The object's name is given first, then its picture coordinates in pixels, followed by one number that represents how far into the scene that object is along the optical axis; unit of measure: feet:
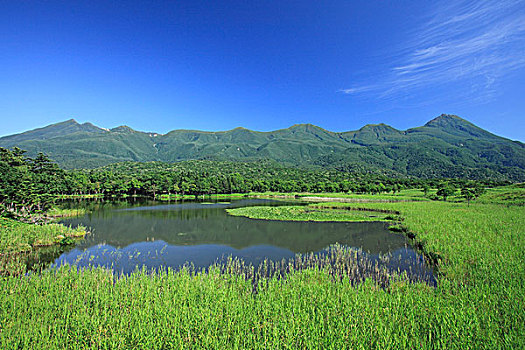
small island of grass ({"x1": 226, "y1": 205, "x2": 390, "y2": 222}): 110.93
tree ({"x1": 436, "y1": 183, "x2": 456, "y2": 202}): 186.80
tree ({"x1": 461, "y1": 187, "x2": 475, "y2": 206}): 152.93
